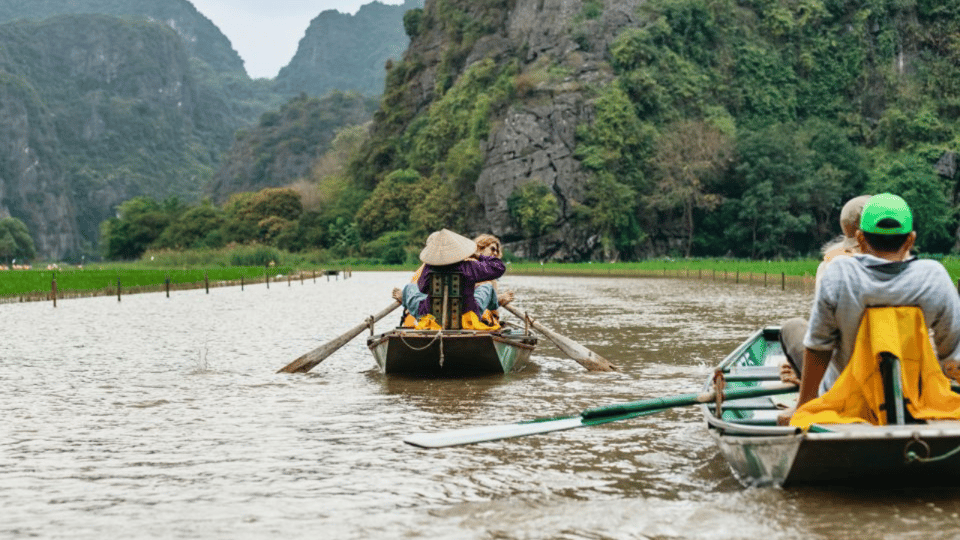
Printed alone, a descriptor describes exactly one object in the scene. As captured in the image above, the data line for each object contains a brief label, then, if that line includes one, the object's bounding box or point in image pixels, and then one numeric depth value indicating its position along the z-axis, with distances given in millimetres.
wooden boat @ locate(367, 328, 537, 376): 12289
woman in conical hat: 12398
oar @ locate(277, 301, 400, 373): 13742
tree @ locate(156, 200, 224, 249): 100250
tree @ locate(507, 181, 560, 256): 76062
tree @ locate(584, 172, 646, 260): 74562
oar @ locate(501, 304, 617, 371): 13289
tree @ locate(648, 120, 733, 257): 73938
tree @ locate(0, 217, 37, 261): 116250
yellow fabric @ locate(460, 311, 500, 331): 12875
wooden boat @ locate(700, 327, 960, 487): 5719
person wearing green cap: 5902
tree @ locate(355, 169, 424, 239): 88950
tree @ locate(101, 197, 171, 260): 104375
